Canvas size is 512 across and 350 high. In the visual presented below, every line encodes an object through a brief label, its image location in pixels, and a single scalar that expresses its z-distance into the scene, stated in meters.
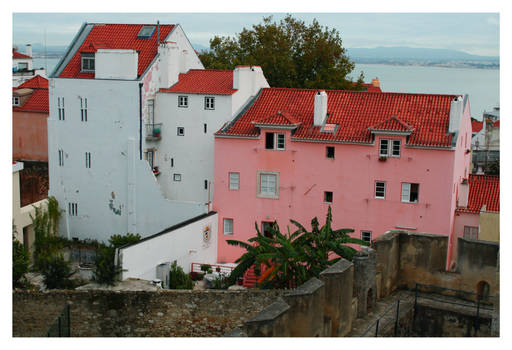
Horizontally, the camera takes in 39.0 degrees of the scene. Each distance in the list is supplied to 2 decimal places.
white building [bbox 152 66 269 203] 38.31
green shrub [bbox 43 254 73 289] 29.44
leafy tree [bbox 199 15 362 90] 51.72
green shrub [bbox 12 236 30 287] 29.32
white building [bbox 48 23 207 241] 37.94
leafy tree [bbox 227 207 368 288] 27.56
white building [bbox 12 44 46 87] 68.12
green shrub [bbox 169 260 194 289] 31.11
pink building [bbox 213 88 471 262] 34.03
